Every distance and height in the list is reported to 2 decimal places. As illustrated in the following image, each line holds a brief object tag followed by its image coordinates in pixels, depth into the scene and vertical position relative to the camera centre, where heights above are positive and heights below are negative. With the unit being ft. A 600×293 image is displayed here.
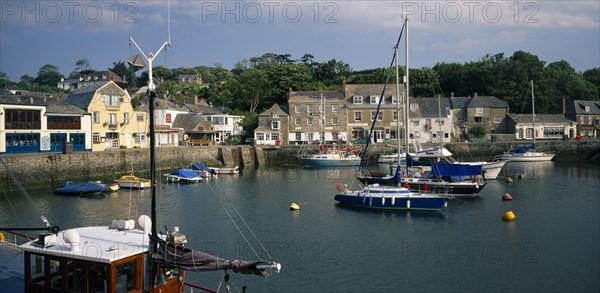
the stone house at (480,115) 281.95 +15.09
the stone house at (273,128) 260.62 +8.38
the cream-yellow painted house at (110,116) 196.44 +12.26
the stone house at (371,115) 267.39 +14.90
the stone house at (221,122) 275.80 +12.62
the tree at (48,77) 548.72 +76.20
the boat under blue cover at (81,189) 136.87 -11.78
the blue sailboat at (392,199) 111.34 -12.65
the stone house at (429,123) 272.10 +10.46
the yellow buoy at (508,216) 101.71 -15.29
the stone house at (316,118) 264.72 +13.54
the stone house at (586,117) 282.97 +13.53
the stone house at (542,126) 275.59 +8.33
